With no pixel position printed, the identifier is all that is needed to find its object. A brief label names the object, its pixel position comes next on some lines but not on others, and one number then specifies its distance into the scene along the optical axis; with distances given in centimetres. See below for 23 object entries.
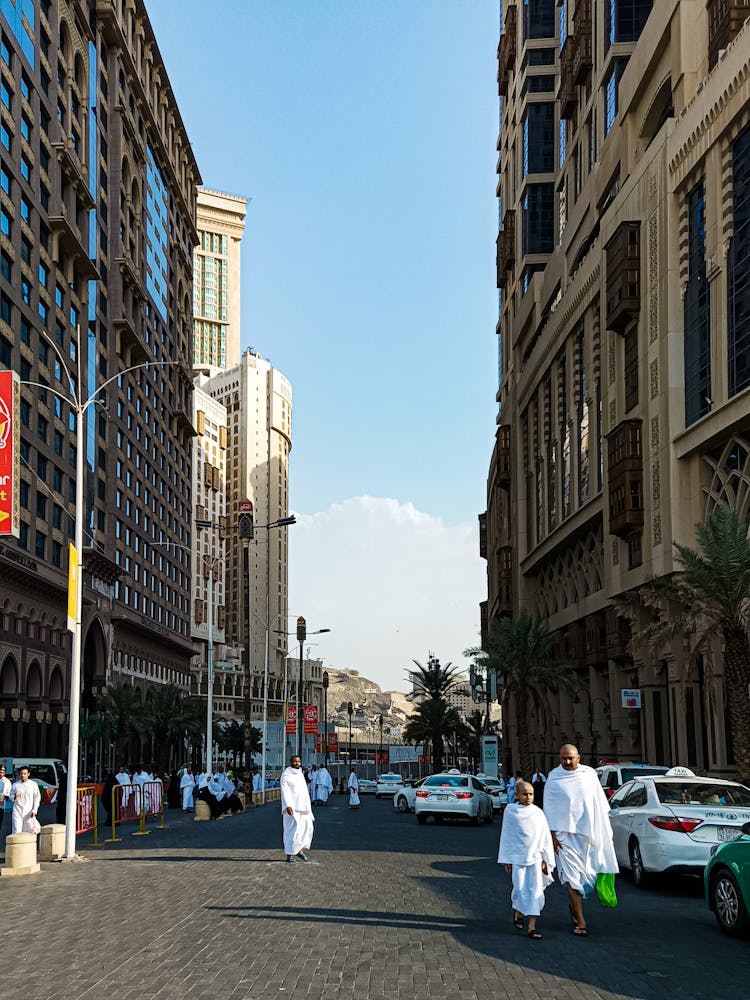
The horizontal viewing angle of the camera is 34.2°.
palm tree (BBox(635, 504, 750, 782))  2564
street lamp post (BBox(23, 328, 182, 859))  2162
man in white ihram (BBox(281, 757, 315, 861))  1958
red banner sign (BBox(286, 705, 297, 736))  8322
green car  1141
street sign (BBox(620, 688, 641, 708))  3831
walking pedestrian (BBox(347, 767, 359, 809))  5406
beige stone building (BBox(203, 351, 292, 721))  18825
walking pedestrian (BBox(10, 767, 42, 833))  2189
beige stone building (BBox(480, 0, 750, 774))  3412
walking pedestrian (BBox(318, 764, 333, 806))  5672
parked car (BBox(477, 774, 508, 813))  4741
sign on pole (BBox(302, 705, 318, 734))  8528
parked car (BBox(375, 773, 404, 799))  7625
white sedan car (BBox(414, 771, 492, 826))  3612
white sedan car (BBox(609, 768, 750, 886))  1525
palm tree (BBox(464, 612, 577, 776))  5131
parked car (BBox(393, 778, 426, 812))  4956
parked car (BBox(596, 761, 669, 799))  2295
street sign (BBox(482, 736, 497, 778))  7806
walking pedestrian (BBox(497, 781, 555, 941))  1174
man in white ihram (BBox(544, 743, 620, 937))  1192
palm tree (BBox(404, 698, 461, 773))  8312
